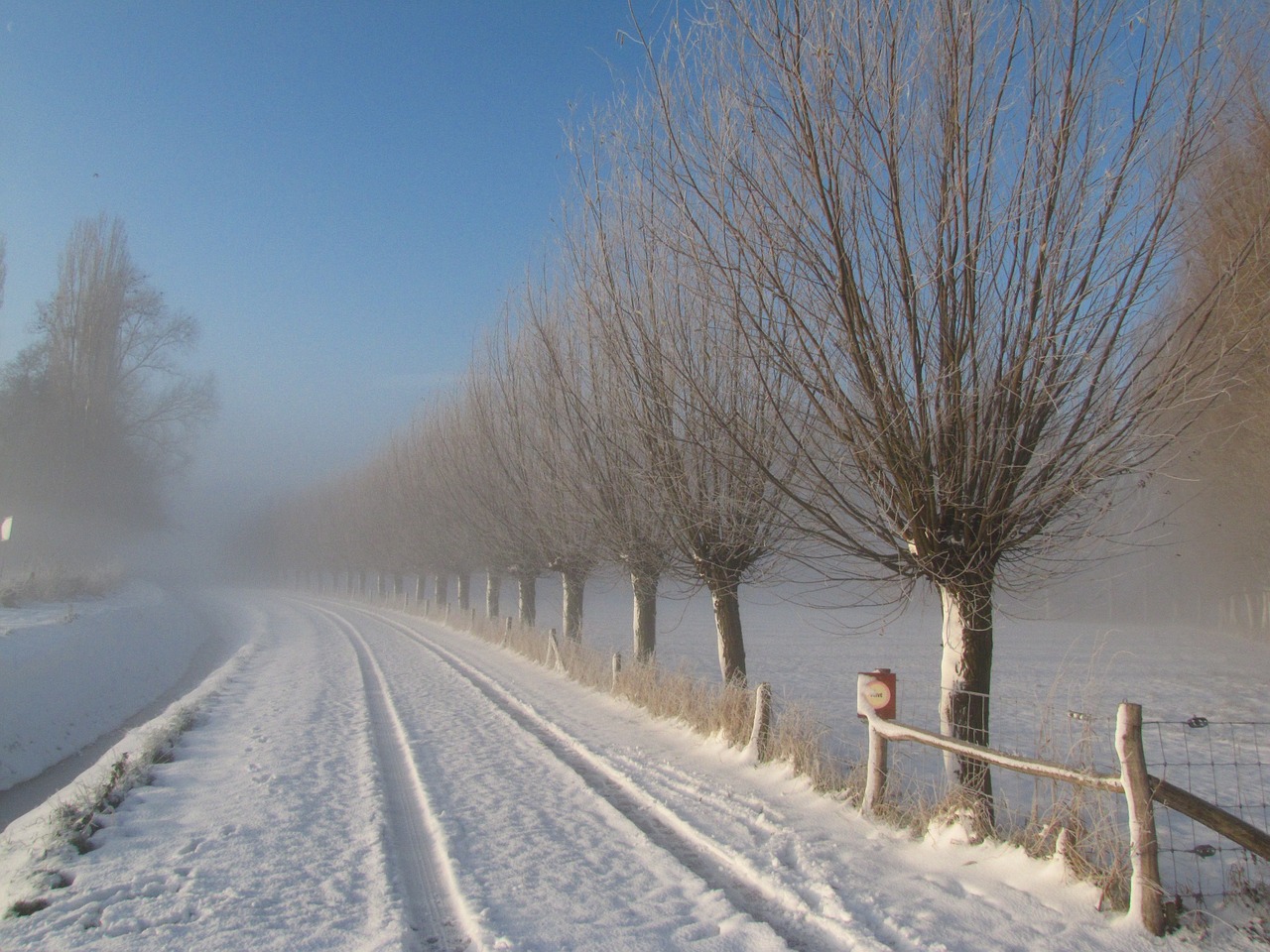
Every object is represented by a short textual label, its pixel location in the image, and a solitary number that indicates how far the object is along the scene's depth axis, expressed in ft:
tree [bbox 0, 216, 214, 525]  106.93
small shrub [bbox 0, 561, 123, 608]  67.77
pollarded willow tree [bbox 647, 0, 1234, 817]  17.60
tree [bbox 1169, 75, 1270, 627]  16.57
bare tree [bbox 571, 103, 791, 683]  29.48
